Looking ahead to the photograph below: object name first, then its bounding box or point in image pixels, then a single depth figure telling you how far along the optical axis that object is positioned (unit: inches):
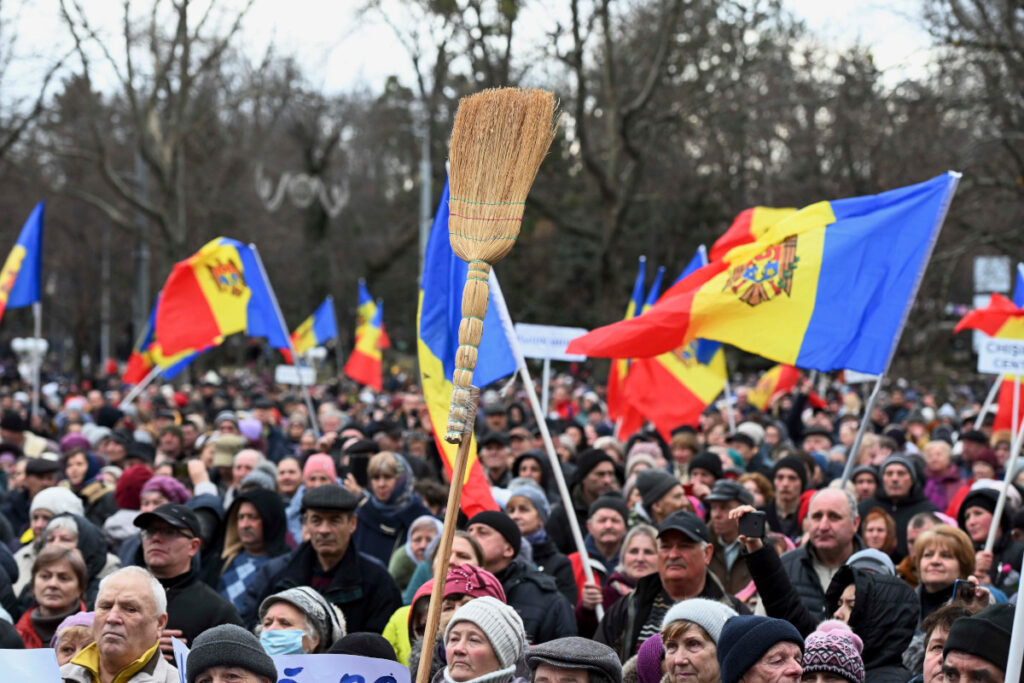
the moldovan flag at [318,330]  809.5
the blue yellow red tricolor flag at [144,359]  682.2
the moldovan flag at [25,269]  596.7
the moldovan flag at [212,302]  519.8
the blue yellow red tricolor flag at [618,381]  517.3
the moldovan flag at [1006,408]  475.5
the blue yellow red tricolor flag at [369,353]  722.8
